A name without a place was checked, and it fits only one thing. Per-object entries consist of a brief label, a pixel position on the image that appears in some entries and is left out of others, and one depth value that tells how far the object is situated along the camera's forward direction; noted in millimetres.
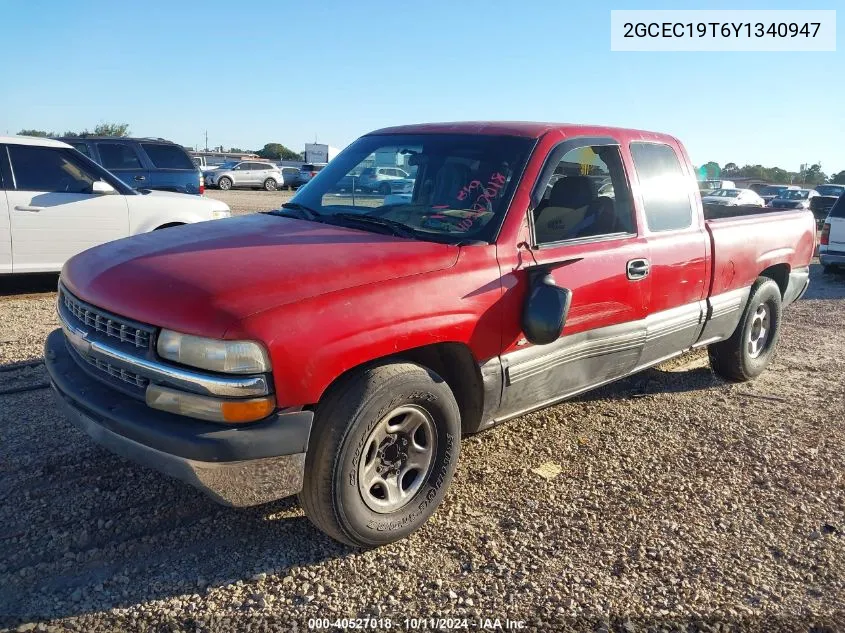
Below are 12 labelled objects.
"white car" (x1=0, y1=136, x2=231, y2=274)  7293
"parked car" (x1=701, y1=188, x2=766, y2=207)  23062
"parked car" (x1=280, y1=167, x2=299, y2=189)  38678
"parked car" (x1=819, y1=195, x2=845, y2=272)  11656
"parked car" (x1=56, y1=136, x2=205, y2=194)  12094
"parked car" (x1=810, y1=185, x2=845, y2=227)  20844
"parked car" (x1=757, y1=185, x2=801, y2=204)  28267
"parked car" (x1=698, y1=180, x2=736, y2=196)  25352
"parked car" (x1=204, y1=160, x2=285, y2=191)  34875
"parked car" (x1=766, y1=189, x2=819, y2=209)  22955
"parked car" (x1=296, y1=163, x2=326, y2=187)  34978
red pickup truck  2625
